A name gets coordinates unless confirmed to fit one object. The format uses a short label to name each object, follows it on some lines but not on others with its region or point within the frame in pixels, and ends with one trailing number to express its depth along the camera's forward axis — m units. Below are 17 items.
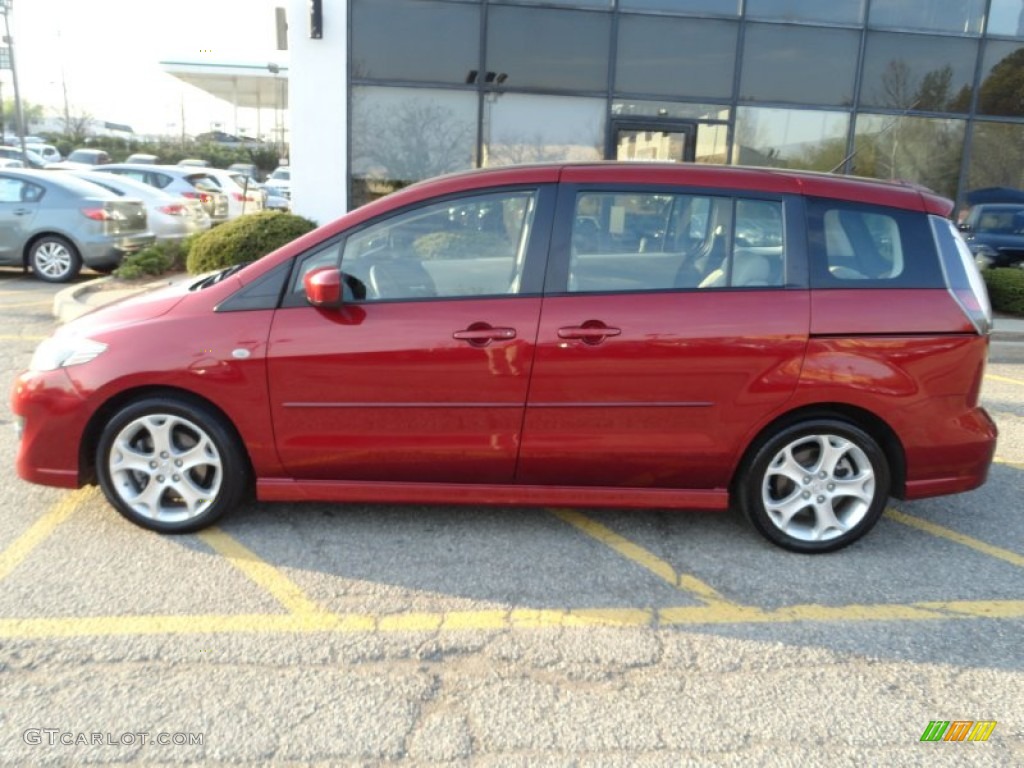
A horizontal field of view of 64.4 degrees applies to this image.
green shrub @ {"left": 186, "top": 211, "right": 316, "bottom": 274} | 9.17
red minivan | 3.52
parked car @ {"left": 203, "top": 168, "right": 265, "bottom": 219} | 16.42
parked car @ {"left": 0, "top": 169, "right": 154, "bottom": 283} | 10.71
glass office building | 10.88
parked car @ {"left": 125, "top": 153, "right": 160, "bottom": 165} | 32.67
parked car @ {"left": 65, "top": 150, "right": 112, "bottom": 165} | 33.06
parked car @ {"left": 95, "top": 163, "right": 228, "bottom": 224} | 15.01
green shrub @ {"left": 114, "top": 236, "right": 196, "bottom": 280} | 10.32
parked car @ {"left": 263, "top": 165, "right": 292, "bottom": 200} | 24.63
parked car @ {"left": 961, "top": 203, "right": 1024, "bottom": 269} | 11.35
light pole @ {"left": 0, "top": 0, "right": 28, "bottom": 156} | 30.56
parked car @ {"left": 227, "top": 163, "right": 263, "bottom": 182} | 33.38
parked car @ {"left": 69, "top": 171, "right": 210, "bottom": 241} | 12.23
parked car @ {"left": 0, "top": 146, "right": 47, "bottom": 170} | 29.19
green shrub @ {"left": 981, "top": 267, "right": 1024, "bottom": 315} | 9.92
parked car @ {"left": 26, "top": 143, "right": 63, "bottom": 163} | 36.78
